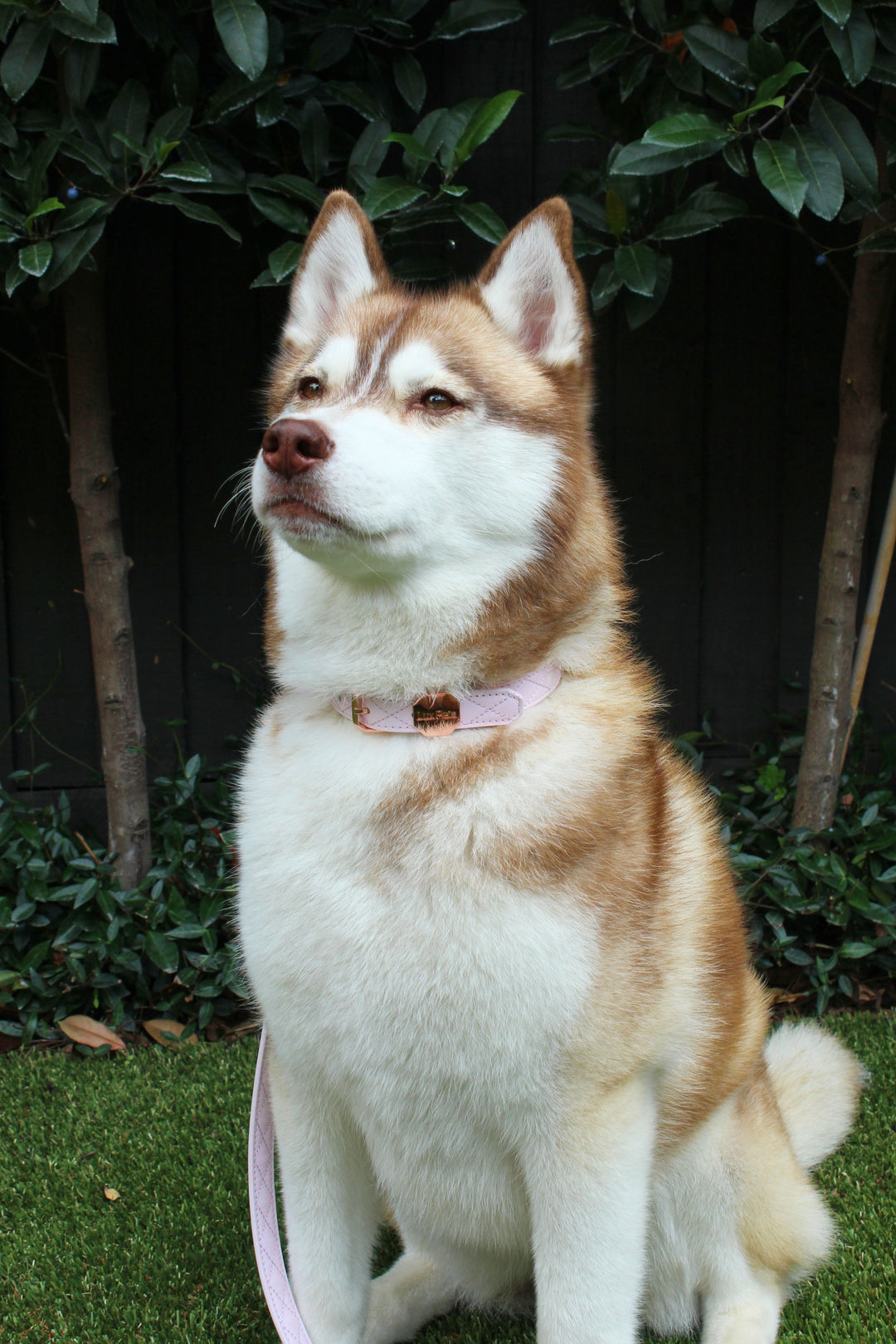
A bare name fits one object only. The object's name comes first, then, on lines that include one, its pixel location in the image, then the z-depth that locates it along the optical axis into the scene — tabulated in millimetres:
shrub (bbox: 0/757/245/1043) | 3043
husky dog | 1491
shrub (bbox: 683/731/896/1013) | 3129
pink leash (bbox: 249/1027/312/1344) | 1668
